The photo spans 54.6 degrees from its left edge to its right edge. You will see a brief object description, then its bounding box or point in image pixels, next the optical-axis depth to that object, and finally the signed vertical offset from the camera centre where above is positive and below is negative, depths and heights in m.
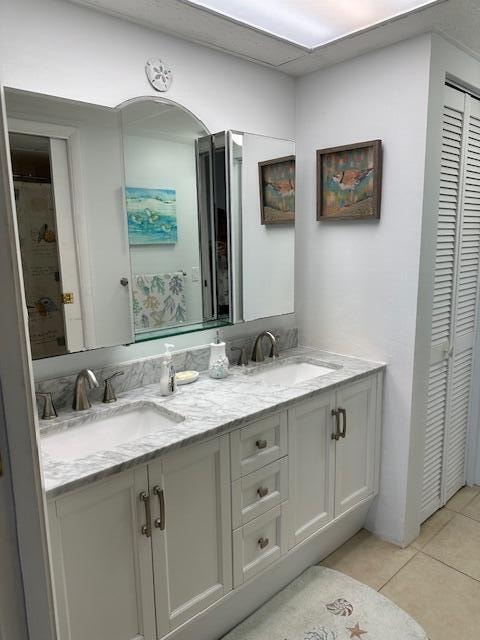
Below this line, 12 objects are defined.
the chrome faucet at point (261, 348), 2.32 -0.55
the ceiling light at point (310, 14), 1.68 +0.83
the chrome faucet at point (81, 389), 1.67 -0.53
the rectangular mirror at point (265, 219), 2.18 +0.09
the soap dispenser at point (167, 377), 1.83 -0.54
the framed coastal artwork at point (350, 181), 2.12 +0.25
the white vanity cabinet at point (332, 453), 1.90 -0.95
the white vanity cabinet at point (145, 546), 1.27 -0.92
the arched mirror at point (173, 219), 1.82 +0.08
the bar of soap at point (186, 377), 1.97 -0.58
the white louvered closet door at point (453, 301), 2.17 -0.34
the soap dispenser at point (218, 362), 2.05 -0.54
